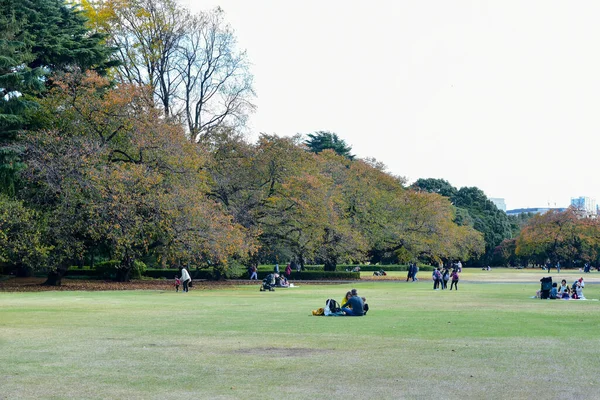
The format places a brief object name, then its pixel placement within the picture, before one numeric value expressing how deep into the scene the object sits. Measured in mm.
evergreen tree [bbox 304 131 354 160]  96750
